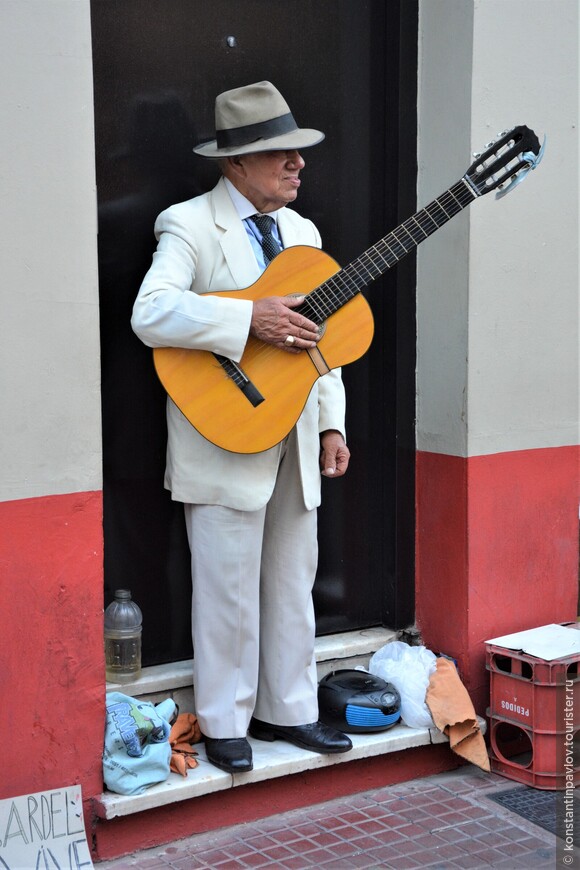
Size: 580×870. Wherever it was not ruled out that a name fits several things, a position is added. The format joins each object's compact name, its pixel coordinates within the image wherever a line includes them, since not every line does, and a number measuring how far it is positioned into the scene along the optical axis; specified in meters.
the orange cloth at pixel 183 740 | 3.46
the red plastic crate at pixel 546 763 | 3.89
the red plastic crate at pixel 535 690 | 3.87
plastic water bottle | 3.66
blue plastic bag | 3.32
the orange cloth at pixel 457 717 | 3.91
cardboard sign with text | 3.13
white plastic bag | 3.94
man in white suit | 3.29
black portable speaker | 3.83
